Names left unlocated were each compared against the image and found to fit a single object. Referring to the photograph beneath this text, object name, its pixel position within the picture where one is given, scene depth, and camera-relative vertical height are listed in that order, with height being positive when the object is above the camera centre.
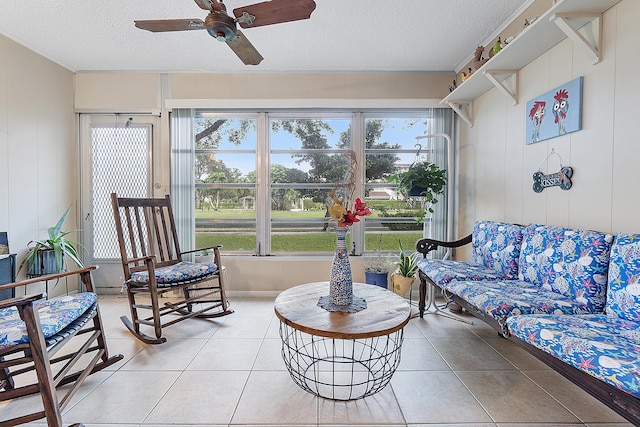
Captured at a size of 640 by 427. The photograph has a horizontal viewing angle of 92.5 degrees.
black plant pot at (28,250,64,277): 2.87 -0.57
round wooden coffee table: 1.56 -0.63
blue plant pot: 3.37 -0.83
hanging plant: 3.11 +0.24
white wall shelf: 1.73 +1.10
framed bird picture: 1.95 +0.63
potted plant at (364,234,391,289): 3.38 -0.72
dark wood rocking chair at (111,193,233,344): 2.47 -0.60
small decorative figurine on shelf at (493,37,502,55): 2.36 +1.22
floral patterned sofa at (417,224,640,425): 1.12 -0.56
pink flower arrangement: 1.91 -0.06
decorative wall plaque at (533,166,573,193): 2.02 +0.17
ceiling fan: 1.71 +1.12
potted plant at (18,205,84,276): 2.87 -0.47
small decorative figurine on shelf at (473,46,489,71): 2.66 +1.28
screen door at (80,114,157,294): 3.62 +0.43
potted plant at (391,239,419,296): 3.29 -0.77
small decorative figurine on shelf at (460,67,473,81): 2.93 +1.26
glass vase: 1.88 -0.45
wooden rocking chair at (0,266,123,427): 1.36 -0.66
